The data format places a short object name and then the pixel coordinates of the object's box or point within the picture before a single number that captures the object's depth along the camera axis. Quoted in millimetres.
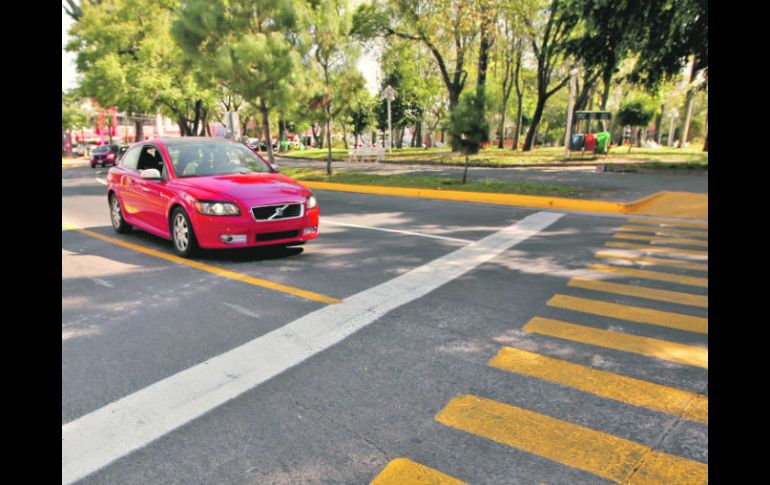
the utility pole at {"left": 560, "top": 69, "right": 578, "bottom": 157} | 24203
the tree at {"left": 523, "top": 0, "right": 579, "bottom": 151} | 26339
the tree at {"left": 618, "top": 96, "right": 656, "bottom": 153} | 30433
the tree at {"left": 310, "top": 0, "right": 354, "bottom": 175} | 18875
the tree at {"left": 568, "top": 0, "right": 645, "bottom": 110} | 16422
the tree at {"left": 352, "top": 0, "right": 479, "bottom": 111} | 24266
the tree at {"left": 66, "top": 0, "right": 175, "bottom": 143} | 34562
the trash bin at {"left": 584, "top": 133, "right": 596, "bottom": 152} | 25542
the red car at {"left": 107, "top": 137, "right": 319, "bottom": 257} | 6410
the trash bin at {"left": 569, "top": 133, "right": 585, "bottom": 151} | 26906
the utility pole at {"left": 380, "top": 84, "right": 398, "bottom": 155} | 27895
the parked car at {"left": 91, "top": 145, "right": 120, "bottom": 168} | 32219
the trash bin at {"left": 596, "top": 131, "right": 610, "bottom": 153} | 24938
